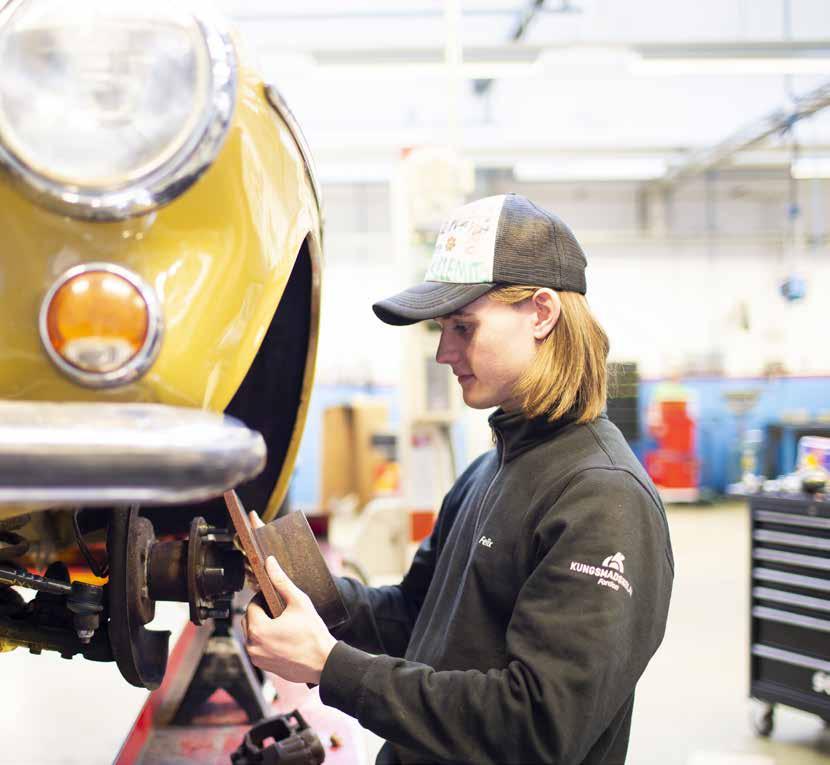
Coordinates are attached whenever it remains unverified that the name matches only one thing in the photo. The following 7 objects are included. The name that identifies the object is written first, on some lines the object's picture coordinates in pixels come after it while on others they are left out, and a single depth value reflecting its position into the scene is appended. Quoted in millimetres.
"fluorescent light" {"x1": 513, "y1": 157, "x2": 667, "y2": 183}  9594
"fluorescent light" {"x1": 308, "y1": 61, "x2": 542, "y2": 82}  5801
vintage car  859
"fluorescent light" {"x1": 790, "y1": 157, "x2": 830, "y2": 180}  9164
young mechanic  1000
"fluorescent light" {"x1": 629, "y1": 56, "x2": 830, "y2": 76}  5723
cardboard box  7758
